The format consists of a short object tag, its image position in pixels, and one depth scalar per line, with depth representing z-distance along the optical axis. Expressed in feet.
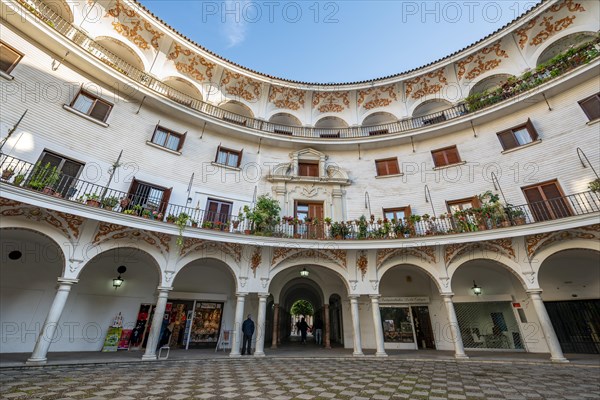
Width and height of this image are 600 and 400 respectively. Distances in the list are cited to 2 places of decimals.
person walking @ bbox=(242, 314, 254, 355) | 33.22
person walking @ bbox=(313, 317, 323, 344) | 52.11
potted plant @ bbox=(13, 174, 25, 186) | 24.16
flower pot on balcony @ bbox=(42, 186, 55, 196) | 24.82
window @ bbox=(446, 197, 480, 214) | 38.97
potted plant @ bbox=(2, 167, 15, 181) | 24.14
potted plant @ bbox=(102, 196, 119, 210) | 29.40
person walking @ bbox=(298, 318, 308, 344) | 57.72
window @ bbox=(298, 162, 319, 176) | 48.57
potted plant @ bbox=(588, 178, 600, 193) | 29.76
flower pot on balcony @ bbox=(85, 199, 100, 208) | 27.45
